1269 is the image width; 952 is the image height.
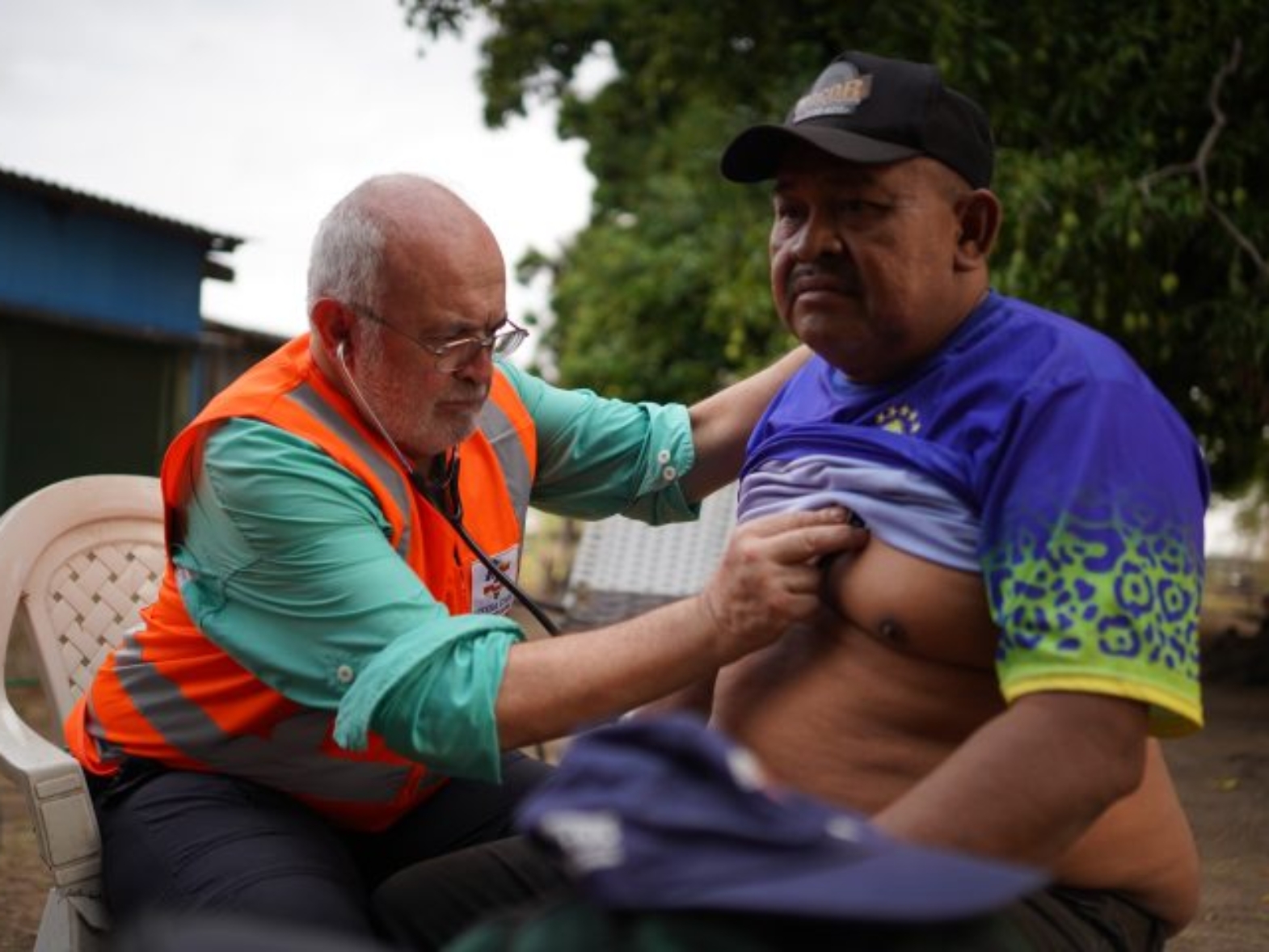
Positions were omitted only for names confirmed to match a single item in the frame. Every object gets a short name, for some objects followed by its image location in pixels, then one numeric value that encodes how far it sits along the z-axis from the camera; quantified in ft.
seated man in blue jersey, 5.68
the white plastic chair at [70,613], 8.57
